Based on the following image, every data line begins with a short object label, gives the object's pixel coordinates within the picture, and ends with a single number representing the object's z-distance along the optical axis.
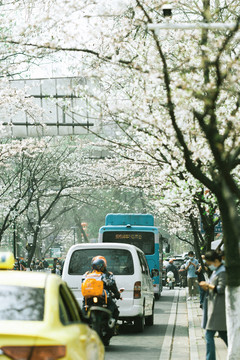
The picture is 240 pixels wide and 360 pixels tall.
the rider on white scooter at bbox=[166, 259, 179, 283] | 42.10
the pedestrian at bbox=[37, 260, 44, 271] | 53.12
